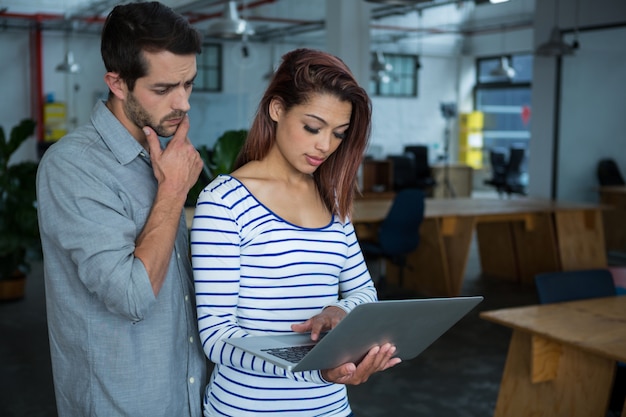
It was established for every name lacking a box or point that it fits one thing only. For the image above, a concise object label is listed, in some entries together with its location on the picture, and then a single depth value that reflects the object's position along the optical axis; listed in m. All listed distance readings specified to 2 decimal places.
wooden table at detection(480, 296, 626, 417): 2.71
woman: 1.47
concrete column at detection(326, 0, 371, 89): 7.80
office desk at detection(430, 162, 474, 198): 12.95
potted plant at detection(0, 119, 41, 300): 5.60
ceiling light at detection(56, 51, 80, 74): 11.81
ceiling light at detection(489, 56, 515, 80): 12.91
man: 1.40
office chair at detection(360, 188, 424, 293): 5.88
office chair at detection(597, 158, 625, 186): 9.11
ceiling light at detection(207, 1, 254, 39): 7.01
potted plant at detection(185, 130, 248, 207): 4.47
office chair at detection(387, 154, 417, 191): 11.70
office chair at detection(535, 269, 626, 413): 3.02
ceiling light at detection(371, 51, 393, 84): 11.68
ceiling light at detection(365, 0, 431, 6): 5.15
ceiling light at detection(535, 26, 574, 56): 7.67
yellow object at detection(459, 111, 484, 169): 15.27
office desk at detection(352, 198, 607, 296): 6.36
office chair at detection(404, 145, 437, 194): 12.71
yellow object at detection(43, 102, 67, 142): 13.41
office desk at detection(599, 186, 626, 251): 8.80
